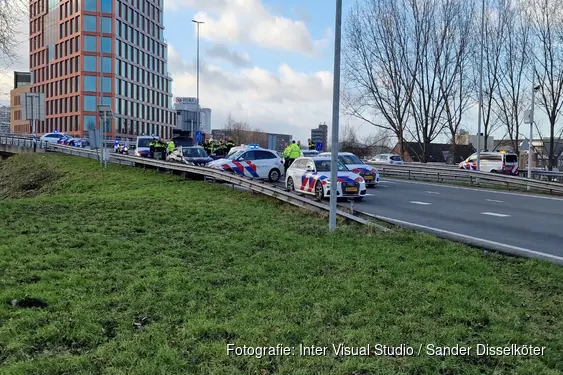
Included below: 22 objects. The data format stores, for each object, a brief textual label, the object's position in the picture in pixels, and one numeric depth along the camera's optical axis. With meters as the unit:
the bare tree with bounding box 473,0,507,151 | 39.09
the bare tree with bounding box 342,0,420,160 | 40.66
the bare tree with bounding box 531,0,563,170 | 35.66
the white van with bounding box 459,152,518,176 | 33.38
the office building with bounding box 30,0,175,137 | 86.75
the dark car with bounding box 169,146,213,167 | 28.50
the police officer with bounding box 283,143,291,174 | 25.22
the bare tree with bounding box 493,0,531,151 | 38.12
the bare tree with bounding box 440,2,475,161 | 39.41
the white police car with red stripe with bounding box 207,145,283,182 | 23.42
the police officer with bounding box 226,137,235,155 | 33.53
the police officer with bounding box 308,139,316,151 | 31.43
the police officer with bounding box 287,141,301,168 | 24.83
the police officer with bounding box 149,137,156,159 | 34.75
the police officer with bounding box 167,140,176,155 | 31.82
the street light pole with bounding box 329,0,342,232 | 10.45
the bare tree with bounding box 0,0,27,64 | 13.87
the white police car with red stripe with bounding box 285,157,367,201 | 17.47
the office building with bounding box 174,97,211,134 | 68.79
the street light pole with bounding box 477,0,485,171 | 29.94
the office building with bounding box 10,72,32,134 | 109.16
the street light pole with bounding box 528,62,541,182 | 25.56
